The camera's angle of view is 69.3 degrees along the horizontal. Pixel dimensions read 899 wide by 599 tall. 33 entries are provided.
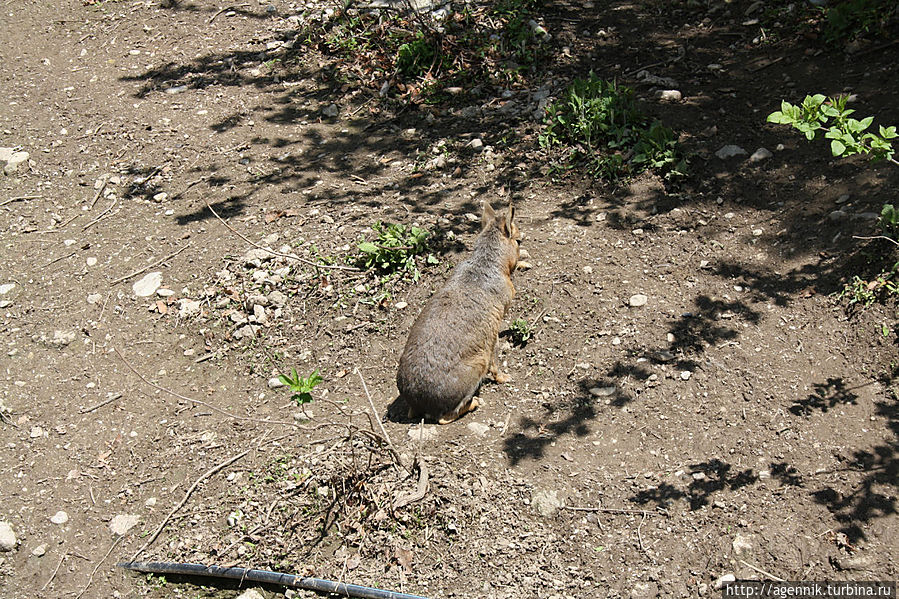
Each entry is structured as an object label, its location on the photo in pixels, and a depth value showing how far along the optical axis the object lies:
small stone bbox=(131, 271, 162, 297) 6.24
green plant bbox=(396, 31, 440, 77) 8.17
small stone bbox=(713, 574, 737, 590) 3.63
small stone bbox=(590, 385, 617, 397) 4.79
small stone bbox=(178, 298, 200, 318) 6.00
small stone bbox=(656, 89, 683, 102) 6.93
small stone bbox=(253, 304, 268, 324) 5.88
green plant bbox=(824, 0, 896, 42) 6.58
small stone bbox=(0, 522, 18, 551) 4.53
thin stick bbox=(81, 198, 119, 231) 7.10
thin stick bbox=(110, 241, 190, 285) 6.41
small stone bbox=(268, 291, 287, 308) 5.98
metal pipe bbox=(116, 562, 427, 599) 3.87
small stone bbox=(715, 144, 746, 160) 6.18
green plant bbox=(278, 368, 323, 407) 3.61
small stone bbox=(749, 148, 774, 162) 6.05
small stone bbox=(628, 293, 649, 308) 5.31
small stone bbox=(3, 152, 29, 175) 7.82
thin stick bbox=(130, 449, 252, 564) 4.40
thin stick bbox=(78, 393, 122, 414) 5.36
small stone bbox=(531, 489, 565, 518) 4.16
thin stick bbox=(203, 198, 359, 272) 6.07
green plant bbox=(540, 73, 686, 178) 6.30
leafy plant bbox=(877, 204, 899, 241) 4.73
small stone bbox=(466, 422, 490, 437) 4.77
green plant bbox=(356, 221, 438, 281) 5.96
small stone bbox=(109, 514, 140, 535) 4.55
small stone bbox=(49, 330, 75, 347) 5.91
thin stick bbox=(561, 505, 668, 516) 4.04
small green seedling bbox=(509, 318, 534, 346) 5.34
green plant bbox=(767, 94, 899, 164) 3.60
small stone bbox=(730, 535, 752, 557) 3.73
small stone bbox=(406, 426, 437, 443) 4.75
